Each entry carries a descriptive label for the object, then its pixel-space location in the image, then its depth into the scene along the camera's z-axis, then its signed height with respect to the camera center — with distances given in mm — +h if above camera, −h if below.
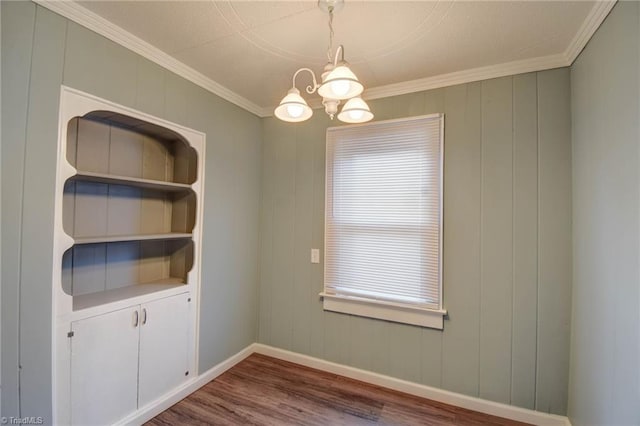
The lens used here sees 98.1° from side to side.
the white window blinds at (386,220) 2232 +4
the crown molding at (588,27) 1412 +1118
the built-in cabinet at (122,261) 1569 -345
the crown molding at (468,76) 1929 +1128
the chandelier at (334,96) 1188 +588
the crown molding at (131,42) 1517 +1128
